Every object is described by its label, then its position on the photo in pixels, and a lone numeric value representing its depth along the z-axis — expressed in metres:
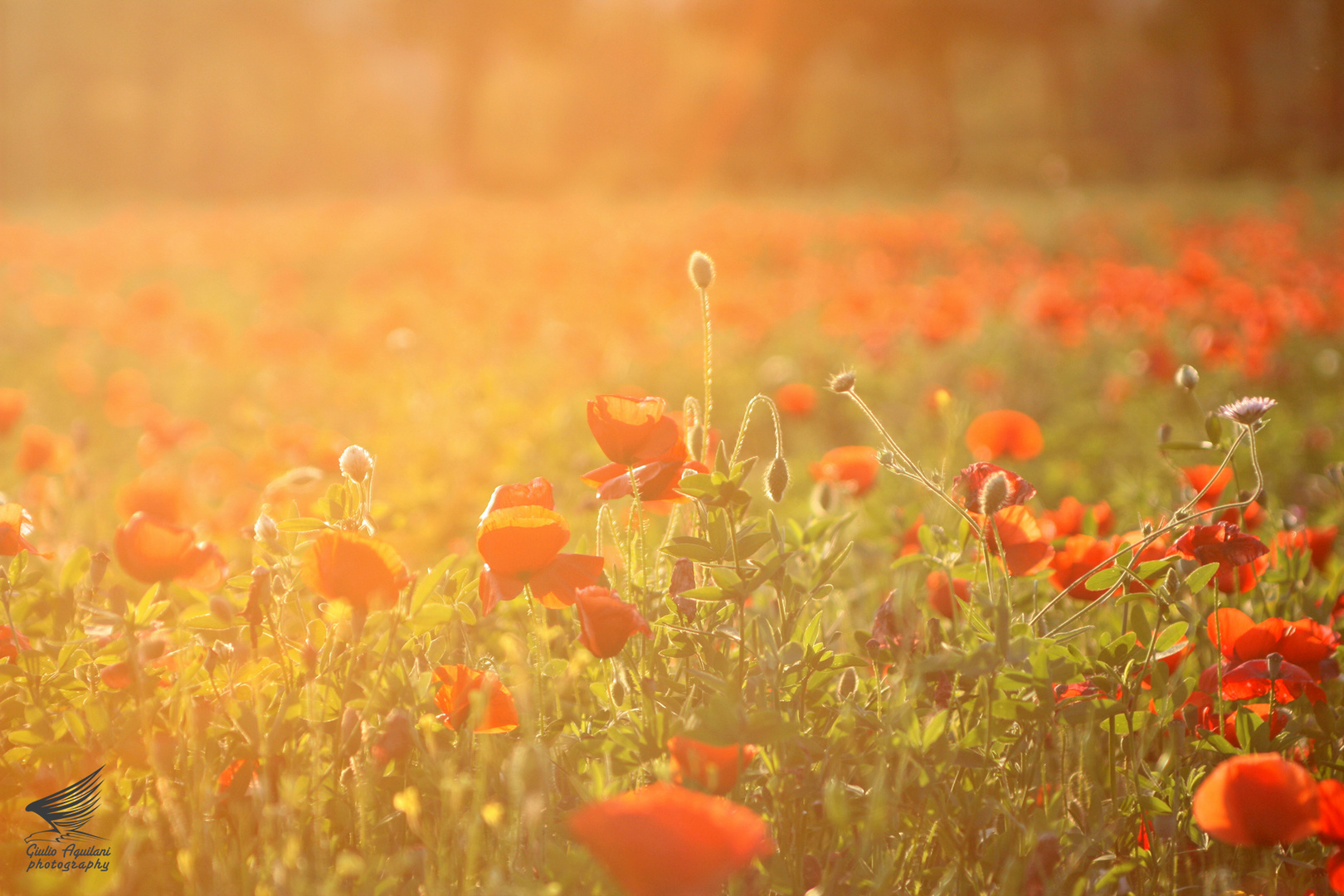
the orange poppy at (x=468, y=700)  2.74
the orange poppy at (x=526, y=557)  2.72
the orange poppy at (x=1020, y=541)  2.80
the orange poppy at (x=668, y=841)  2.56
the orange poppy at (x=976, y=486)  2.77
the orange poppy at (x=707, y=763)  2.67
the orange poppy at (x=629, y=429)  2.75
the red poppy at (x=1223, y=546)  2.77
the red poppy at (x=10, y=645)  2.79
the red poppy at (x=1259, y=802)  2.64
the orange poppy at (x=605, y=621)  2.70
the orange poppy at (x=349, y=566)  2.70
